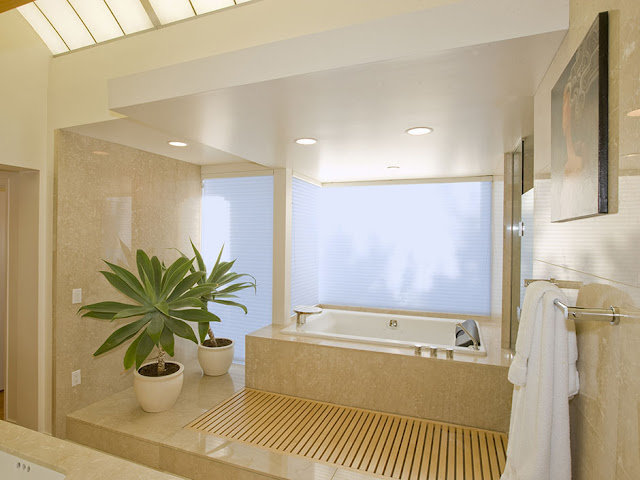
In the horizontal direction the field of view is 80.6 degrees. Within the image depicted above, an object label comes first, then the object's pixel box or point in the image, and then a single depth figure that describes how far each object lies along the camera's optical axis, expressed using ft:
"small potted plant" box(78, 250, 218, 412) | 8.16
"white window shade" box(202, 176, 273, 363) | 12.75
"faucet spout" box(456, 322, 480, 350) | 8.80
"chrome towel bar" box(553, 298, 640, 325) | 2.80
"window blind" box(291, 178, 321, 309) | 13.07
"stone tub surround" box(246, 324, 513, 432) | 8.03
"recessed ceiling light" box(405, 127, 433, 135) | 7.51
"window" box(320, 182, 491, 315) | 12.89
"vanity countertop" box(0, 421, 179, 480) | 3.21
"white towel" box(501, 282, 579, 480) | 3.44
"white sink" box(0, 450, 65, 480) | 3.38
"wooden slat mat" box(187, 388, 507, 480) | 6.73
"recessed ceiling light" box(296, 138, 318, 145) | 8.57
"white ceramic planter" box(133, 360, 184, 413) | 8.68
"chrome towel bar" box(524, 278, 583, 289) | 3.71
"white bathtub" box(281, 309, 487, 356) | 11.83
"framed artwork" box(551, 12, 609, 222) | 2.99
